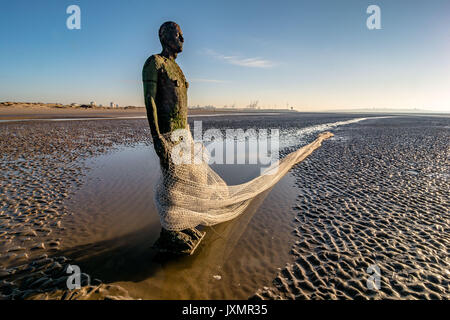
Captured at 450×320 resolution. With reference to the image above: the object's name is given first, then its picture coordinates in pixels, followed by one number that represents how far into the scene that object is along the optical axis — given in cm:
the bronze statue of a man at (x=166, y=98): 345
